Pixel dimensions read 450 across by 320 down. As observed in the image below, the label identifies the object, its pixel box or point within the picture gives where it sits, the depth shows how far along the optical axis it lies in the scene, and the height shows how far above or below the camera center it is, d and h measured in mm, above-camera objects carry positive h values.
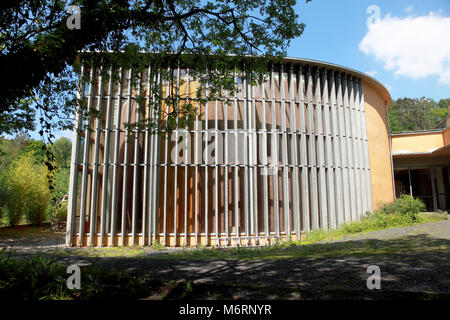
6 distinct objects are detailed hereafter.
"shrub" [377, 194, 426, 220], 13157 -427
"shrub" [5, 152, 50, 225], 18359 +764
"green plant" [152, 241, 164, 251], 11028 -1678
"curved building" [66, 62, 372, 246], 11719 +1167
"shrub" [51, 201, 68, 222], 18503 -737
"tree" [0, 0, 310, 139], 4293 +3346
